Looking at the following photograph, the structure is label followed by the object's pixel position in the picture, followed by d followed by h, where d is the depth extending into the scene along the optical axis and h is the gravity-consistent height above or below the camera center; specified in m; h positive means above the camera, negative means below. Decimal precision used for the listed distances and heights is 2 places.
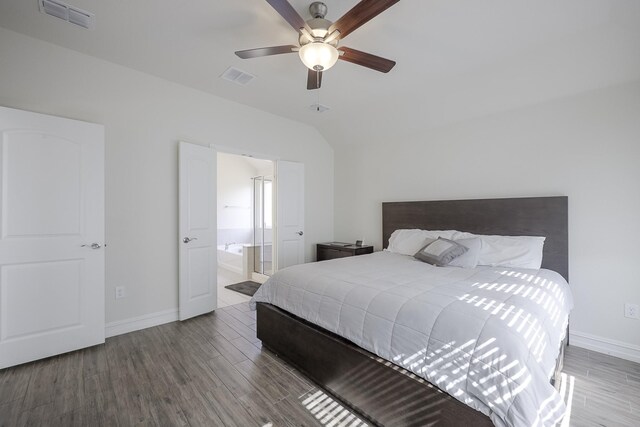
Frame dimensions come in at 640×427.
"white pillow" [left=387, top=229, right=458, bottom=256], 3.24 -0.33
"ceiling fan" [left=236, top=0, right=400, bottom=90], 1.59 +1.16
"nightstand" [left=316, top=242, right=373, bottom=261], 4.18 -0.58
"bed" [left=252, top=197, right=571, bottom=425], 1.18 -0.67
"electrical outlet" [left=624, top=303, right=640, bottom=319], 2.33 -0.84
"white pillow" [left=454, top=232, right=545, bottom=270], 2.59 -0.38
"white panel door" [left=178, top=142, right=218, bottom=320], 3.18 -0.20
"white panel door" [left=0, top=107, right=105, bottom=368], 2.21 -0.19
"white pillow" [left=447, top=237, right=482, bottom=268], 2.63 -0.43
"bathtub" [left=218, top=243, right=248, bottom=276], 5.63 -0.98
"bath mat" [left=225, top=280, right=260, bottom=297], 4.29 -1.22
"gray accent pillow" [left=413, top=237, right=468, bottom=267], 2.67 -0.39
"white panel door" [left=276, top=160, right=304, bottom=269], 4.28 -0.01
